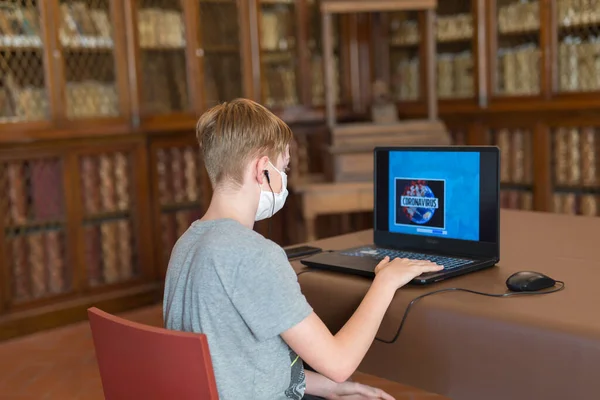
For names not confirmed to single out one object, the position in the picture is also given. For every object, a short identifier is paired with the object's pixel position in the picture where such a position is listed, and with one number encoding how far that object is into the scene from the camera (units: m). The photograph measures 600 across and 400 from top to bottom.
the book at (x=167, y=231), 4.55
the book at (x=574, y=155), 4.42
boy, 1.31
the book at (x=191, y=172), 4.64
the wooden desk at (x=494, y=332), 1.27
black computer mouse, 1.47
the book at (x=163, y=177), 4.52
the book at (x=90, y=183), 4.19
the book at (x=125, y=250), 4.36
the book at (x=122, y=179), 4.32
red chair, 1.16
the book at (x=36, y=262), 4.01
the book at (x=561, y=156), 4.47
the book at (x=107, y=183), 4.25
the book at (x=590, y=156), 4.34
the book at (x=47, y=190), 4.01
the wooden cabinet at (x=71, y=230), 3.93
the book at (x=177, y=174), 4.59
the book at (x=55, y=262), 4.07
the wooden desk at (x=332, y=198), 4.23
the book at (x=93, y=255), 4.22
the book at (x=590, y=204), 4.35
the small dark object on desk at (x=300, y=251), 1.97
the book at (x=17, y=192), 3.91
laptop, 1.70
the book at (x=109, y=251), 4.28
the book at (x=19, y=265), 3.93
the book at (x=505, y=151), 4.76
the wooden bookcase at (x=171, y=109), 3.95
